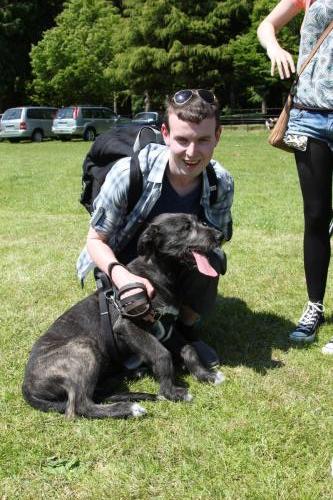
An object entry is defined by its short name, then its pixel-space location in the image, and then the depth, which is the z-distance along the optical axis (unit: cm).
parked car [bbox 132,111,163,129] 3247
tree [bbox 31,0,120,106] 4188
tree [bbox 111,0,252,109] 4334
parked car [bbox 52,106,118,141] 3259
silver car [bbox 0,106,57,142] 3312
